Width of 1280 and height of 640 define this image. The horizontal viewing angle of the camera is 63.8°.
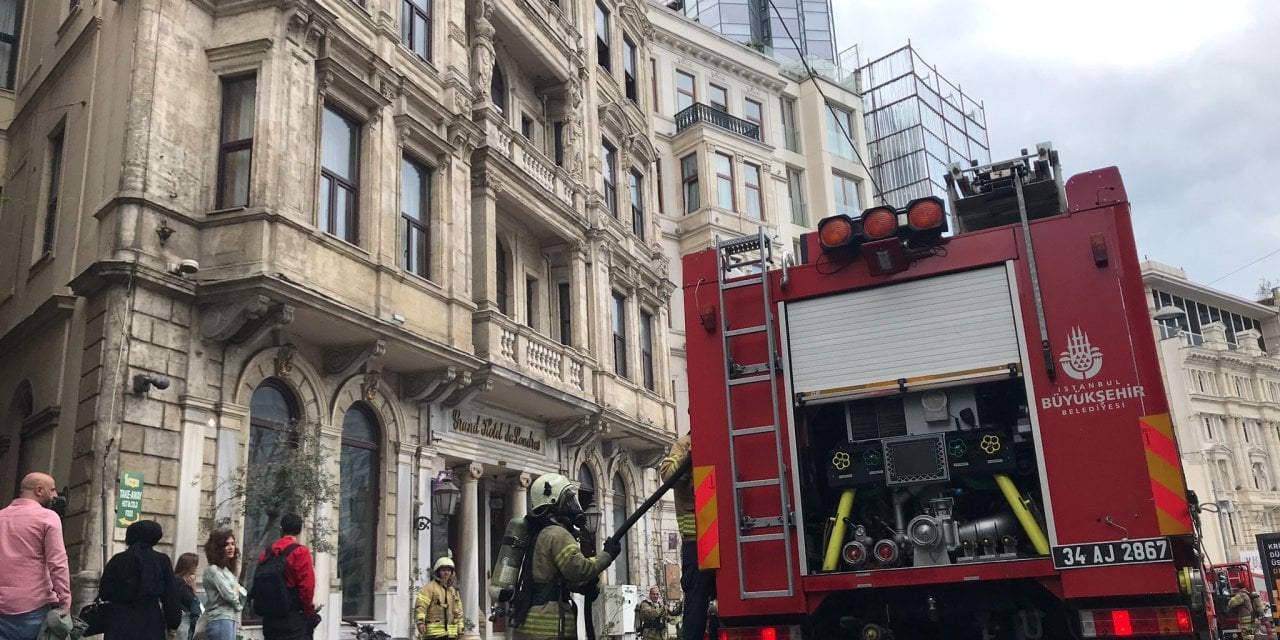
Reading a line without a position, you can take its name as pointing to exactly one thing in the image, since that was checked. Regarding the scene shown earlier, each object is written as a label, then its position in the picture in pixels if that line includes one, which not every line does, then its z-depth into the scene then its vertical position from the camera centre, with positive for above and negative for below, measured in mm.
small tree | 12188 +1596
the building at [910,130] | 54812 +25057
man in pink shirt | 7086 +486
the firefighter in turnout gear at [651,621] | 17469 -202
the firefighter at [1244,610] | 20094 -620
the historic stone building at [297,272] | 11984 +4756
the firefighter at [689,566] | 7543 +306
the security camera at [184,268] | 12214 +4177
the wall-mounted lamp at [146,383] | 11430 +2712
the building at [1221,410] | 59344 +9822
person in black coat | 7418 +333
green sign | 11023 +1407
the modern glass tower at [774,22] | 47281 +26576
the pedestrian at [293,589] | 8273 +295
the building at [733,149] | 32844 +15214
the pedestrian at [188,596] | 8758 +299
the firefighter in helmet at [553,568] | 6531 +278
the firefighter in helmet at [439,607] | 11367 +132
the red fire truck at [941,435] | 5867 +963
